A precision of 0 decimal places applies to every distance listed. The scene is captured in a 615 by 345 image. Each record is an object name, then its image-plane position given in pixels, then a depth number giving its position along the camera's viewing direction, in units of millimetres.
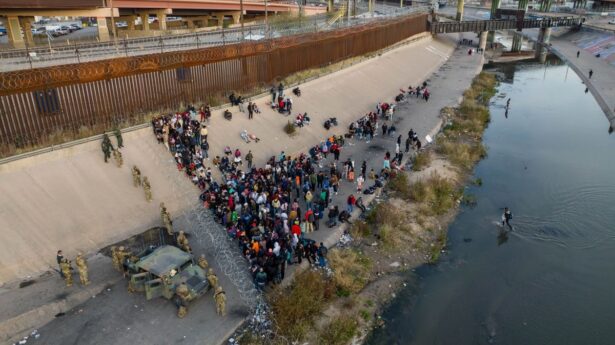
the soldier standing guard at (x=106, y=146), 20773
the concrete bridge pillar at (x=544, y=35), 79062
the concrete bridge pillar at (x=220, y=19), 69725
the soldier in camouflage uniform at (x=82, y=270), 15250
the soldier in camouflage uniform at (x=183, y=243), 17142
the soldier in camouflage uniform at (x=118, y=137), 21531
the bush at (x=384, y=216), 20953
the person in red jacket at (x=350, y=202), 20688
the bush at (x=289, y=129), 28875
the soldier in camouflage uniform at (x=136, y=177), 20645
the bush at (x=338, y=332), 14406
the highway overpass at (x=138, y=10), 39812
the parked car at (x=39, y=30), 64150
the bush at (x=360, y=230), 19922
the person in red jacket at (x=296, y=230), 17766
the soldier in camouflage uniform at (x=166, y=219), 18766
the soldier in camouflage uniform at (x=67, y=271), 15242
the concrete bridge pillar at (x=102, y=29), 41938
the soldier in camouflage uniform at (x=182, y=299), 14462
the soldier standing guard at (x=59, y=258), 15227
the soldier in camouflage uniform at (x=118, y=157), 20984
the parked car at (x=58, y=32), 62431
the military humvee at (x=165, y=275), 15008
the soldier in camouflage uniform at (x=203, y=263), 16359
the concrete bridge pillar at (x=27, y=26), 43688
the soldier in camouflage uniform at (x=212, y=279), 15219
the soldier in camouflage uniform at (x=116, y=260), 16297
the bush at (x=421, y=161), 26841
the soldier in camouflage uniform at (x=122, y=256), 16156
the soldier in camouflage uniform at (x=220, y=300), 14352
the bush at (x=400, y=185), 23766
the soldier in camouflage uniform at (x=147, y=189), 20250
